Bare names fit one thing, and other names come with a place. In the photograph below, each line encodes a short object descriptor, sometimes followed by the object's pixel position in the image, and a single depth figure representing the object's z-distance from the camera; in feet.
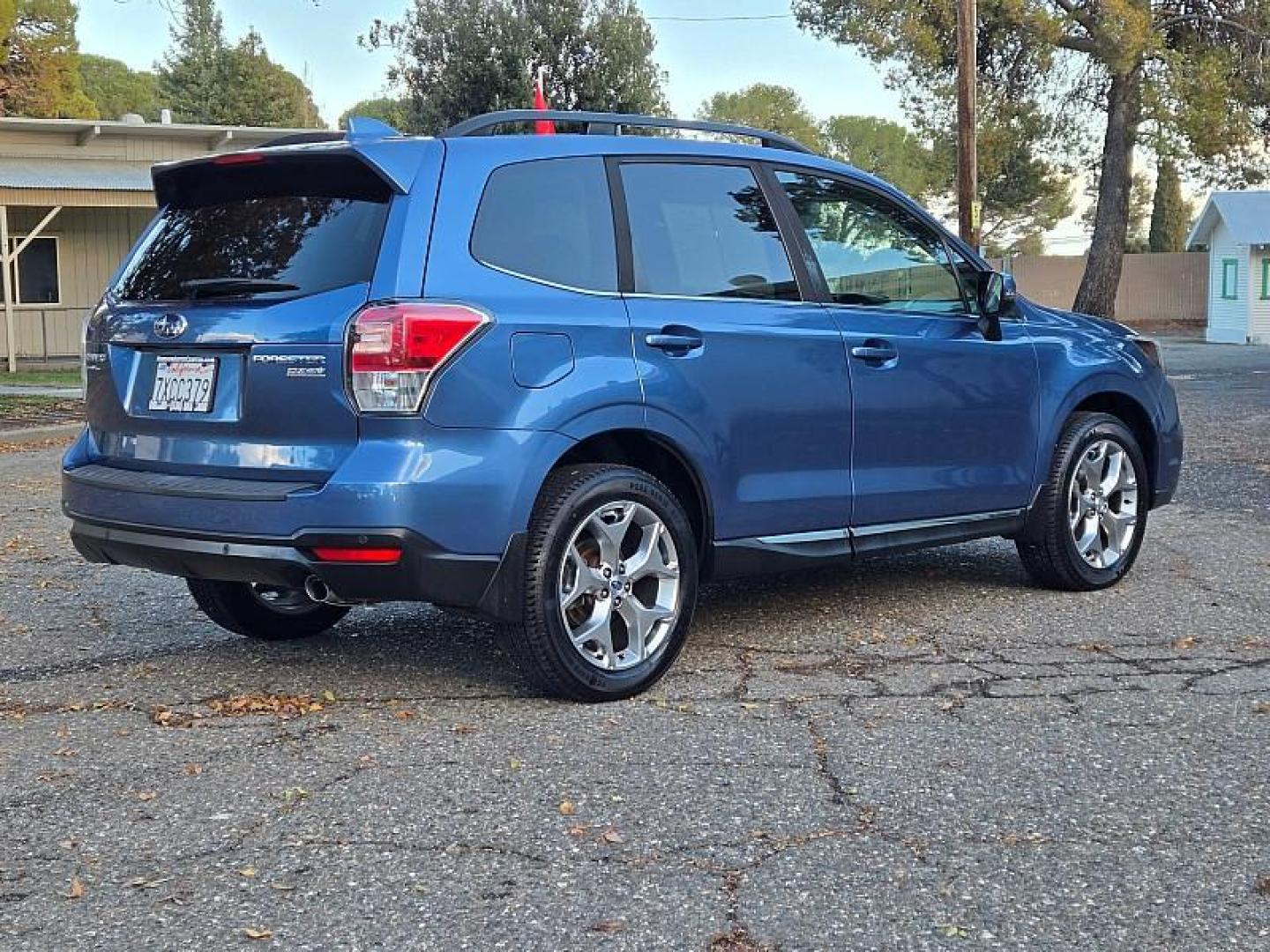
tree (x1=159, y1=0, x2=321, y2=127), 219.41
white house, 126.82
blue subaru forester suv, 15.47
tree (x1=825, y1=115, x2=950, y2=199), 370.53
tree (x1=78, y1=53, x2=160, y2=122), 272.72
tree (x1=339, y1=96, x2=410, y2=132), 136.36
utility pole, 79.00
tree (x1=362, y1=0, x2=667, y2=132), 127.34
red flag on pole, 38.78
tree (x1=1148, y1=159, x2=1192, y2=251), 197.06
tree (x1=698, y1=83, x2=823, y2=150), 358.43
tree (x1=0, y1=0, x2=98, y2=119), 163.22
